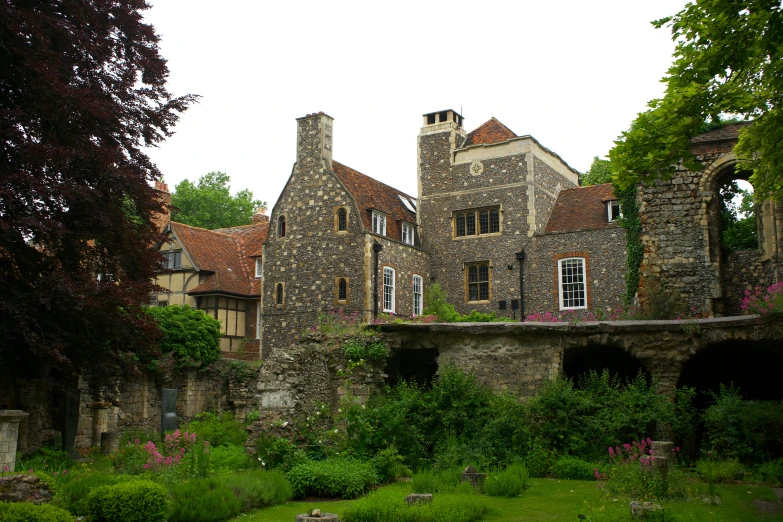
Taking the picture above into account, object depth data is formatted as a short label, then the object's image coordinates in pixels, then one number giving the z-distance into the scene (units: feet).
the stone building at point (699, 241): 63.46
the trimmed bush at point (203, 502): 36.96
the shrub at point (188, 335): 86.58
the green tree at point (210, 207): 170.09
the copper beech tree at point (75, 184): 43.83
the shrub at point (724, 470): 44.37
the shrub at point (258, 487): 40.63
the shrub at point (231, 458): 49.52
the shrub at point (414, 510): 34.17
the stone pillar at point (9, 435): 38.31
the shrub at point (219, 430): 79.25
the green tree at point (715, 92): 35.58
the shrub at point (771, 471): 43.39
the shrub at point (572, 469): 47.09
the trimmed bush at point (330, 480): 44.34
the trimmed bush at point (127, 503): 34.58
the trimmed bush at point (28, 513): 30.26
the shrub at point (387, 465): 48.39
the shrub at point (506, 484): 41.24
